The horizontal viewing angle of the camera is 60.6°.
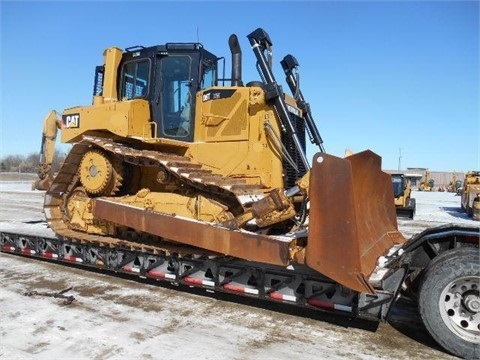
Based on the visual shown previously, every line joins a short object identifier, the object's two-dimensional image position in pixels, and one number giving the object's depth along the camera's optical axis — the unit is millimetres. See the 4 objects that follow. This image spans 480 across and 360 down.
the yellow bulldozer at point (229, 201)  4164
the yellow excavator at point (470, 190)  19088
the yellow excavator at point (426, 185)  51666
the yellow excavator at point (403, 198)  17531
